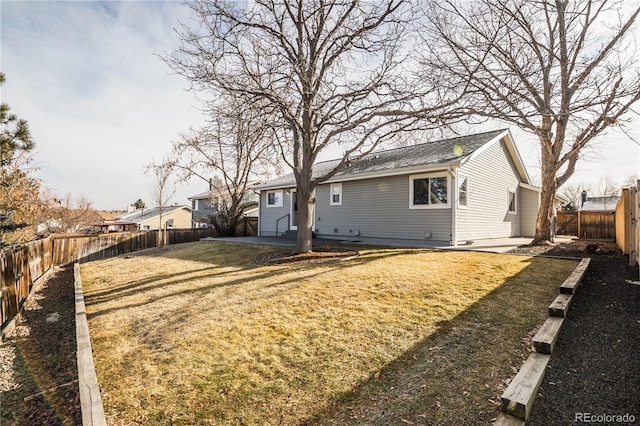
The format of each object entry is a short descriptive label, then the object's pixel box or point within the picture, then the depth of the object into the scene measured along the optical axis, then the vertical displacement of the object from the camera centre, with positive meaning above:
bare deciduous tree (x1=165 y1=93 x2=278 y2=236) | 19.55 +3.49
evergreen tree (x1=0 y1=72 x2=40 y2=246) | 7.62 +1.19
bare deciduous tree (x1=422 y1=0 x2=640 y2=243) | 9.29 +5.03
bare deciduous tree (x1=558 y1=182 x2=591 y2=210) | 43.97 +3.77
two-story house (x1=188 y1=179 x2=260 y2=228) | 23.95 +1.60
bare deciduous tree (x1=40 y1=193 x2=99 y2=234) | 25.37 +0.18
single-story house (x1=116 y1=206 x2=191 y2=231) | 40.87 -0.03
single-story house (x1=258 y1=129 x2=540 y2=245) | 11.09 +0.91
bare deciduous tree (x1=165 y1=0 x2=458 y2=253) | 7.86 +4.12
